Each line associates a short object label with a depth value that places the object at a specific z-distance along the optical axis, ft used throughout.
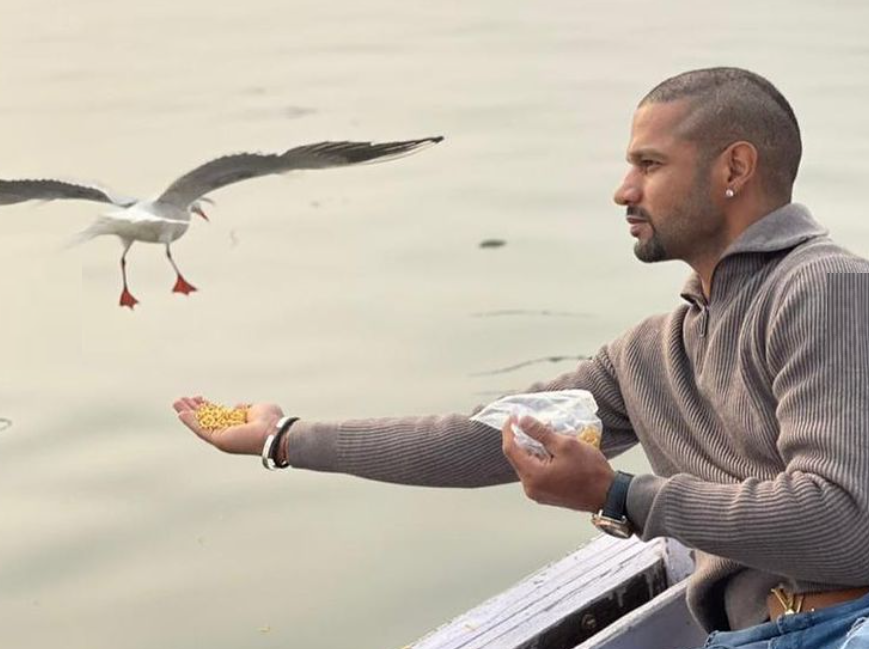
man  11.16
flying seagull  15.02
